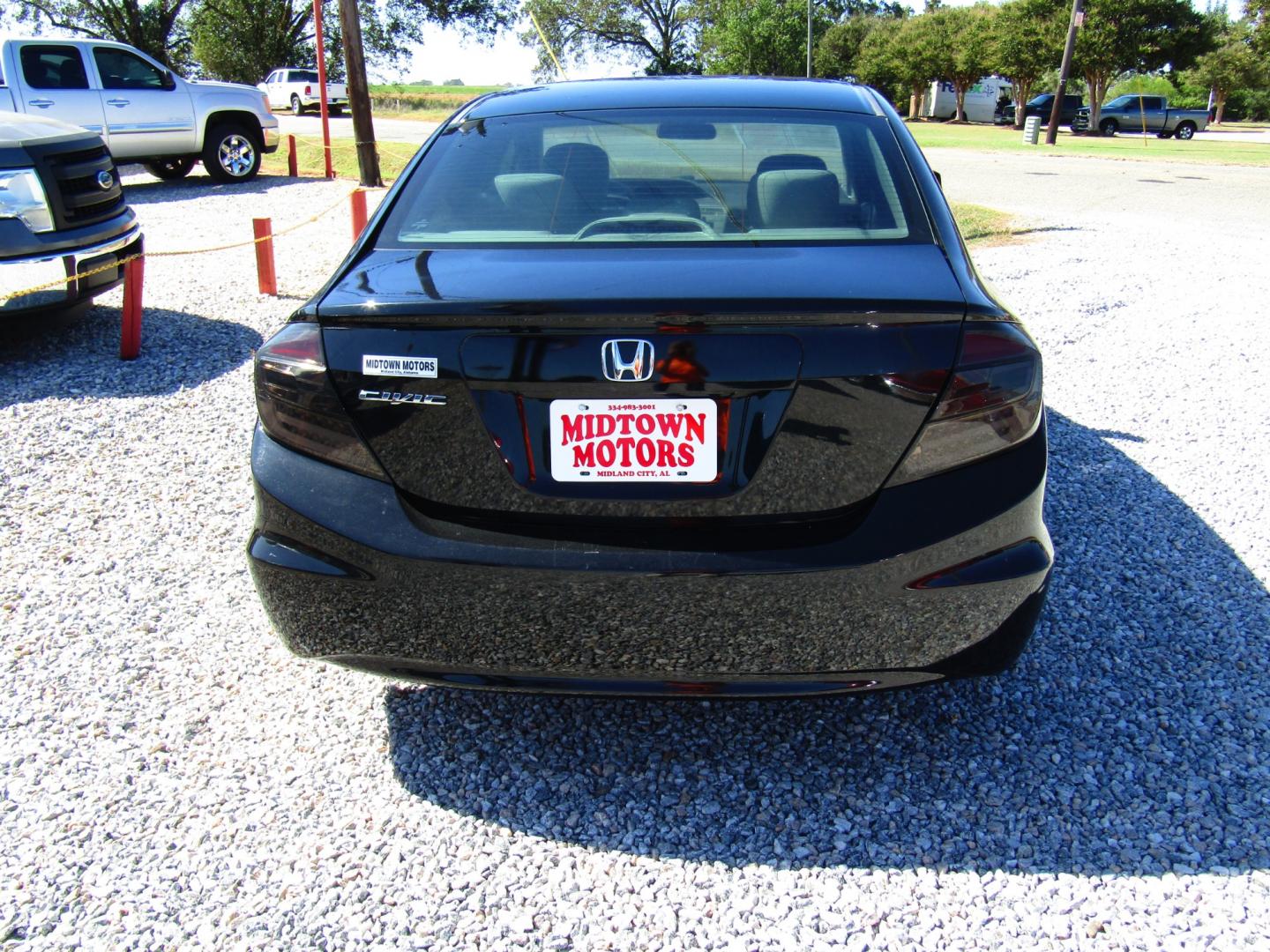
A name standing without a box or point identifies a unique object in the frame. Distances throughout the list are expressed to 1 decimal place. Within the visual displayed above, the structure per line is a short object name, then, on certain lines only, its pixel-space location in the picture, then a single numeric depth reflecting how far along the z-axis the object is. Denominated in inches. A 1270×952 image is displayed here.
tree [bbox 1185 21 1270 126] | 2108.8
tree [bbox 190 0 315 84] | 1673.2
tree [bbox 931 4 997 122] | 1945.1
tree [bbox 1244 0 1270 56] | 1780.3
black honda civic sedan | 79.4
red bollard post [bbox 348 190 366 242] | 359.6
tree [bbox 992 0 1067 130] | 1758.1
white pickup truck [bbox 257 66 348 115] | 1481.3
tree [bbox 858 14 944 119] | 2063.2
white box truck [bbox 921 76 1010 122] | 2137.1
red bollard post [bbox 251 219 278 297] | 304.8
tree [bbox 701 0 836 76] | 2063.2
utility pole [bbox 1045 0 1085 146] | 1045.2
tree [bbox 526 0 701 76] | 2529.5
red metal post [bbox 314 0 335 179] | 553.3
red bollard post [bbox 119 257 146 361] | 241.1
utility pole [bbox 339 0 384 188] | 510.6
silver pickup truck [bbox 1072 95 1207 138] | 1604.3
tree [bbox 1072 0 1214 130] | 1683.1
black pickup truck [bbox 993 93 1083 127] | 1716.3
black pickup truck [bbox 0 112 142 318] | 220.5
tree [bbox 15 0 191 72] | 1587.1
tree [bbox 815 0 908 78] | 2236.7
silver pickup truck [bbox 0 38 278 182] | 525.7
